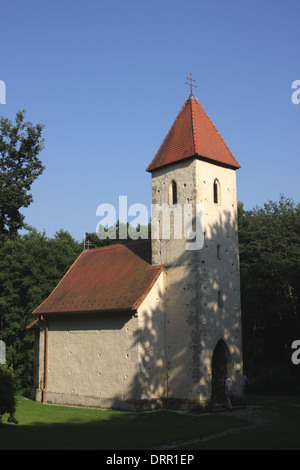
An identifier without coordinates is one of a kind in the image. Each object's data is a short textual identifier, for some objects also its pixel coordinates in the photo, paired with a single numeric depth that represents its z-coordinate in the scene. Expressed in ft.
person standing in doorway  70.13
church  71.51
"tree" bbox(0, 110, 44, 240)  64.64
